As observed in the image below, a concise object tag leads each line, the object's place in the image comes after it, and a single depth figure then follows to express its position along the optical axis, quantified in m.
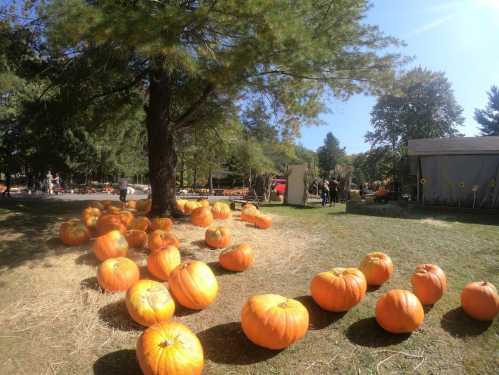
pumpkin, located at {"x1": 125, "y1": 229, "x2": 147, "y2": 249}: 5.50
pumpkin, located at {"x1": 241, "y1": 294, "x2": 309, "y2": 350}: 2.93
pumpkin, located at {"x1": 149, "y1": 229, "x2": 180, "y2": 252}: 5.27
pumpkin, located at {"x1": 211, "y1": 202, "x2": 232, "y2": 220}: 7.75
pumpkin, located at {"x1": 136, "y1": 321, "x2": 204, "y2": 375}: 2.52
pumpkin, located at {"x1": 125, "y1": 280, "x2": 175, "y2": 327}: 3.30
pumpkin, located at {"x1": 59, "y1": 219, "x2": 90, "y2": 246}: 5.59
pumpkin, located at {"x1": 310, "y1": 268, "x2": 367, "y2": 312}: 3.52
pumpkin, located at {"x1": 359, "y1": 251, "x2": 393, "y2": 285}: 4.25
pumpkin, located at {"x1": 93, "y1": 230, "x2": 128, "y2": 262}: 4.74
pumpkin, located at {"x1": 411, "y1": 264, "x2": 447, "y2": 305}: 3.81
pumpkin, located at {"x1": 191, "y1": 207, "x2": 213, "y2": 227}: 6.93
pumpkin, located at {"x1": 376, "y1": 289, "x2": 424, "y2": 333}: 3.21
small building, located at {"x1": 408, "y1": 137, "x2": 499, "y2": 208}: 12.62
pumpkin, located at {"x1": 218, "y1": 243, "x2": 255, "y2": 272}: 4.70
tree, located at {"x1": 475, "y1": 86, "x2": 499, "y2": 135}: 41.53
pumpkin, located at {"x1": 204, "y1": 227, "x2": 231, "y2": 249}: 5.63
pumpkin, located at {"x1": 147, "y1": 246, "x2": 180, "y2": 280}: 4.32
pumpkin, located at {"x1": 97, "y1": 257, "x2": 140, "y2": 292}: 4.00
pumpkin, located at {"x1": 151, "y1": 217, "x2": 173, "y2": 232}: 6.39
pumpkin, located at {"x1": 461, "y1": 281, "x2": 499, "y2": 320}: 3.48
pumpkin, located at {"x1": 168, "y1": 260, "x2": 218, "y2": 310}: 3.61
